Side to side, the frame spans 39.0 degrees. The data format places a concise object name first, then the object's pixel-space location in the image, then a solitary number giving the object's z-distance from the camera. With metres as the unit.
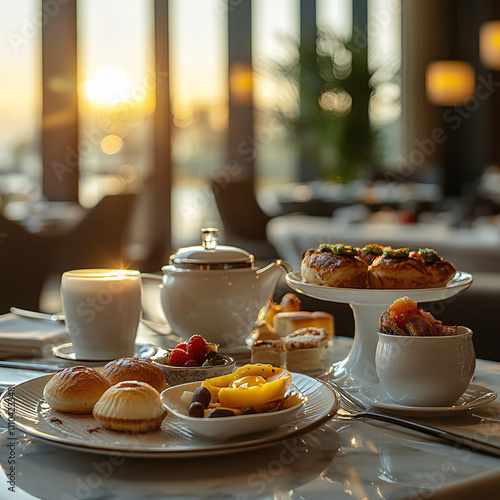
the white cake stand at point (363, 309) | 1.00
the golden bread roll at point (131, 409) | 0.72
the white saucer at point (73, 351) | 1.10
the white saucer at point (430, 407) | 0.81
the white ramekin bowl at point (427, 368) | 0.82
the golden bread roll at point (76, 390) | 0.77
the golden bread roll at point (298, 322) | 1.25
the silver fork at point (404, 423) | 0.71
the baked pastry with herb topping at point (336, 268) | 1.06
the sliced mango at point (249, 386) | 0.71
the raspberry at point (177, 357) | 0.88
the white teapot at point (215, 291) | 1.15
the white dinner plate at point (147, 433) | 0.66
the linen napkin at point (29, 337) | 1.14
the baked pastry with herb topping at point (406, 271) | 1.05
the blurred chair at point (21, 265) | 3.03
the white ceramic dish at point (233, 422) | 0.67
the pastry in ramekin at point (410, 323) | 0.85
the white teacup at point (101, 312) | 1.07
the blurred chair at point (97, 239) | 3.60
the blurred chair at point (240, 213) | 4.89
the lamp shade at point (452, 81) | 8.12
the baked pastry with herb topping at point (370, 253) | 1.17
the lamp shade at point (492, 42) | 7.14
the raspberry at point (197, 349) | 0.89
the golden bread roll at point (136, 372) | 0.82
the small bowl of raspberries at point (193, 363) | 0.86
